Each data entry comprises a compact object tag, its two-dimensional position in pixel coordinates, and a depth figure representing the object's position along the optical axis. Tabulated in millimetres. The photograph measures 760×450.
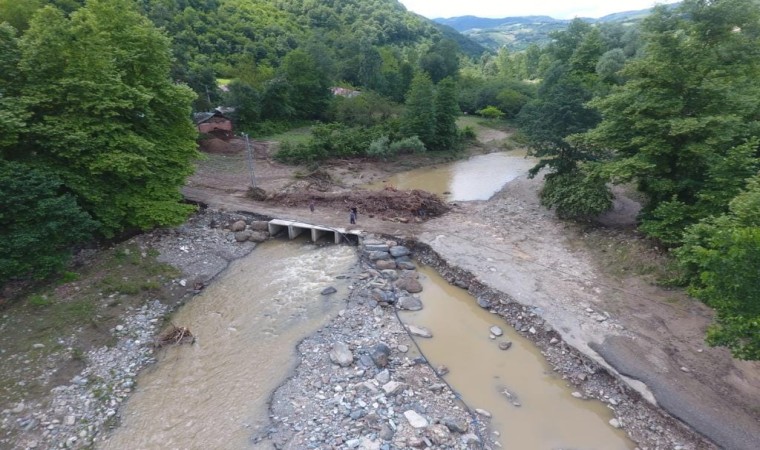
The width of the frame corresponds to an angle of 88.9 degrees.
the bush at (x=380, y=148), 35719
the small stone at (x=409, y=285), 17516
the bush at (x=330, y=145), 34062
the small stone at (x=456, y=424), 10844
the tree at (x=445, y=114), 39928
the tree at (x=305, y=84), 44906
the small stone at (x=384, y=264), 19031
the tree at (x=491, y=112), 55438
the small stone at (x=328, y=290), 17312
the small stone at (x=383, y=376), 12375
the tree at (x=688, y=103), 16438
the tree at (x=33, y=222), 13539
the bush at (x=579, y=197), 21172
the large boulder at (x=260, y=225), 22359
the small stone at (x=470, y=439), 10555
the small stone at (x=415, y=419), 10829
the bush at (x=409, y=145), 36875
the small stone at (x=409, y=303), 16406
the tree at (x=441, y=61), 62094
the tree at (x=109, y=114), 15656
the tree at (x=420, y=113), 38219
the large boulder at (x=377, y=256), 19594
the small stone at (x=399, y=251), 19906
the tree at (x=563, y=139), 23406
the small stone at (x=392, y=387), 11883
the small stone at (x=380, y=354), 13008
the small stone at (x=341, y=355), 13062
